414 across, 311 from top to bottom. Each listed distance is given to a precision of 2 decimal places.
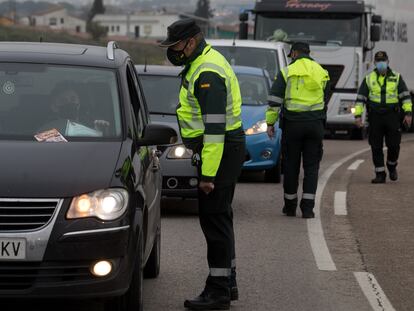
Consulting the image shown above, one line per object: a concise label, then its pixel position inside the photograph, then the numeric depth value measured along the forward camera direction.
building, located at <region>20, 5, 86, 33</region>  194.12
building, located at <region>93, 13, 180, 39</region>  185.50
